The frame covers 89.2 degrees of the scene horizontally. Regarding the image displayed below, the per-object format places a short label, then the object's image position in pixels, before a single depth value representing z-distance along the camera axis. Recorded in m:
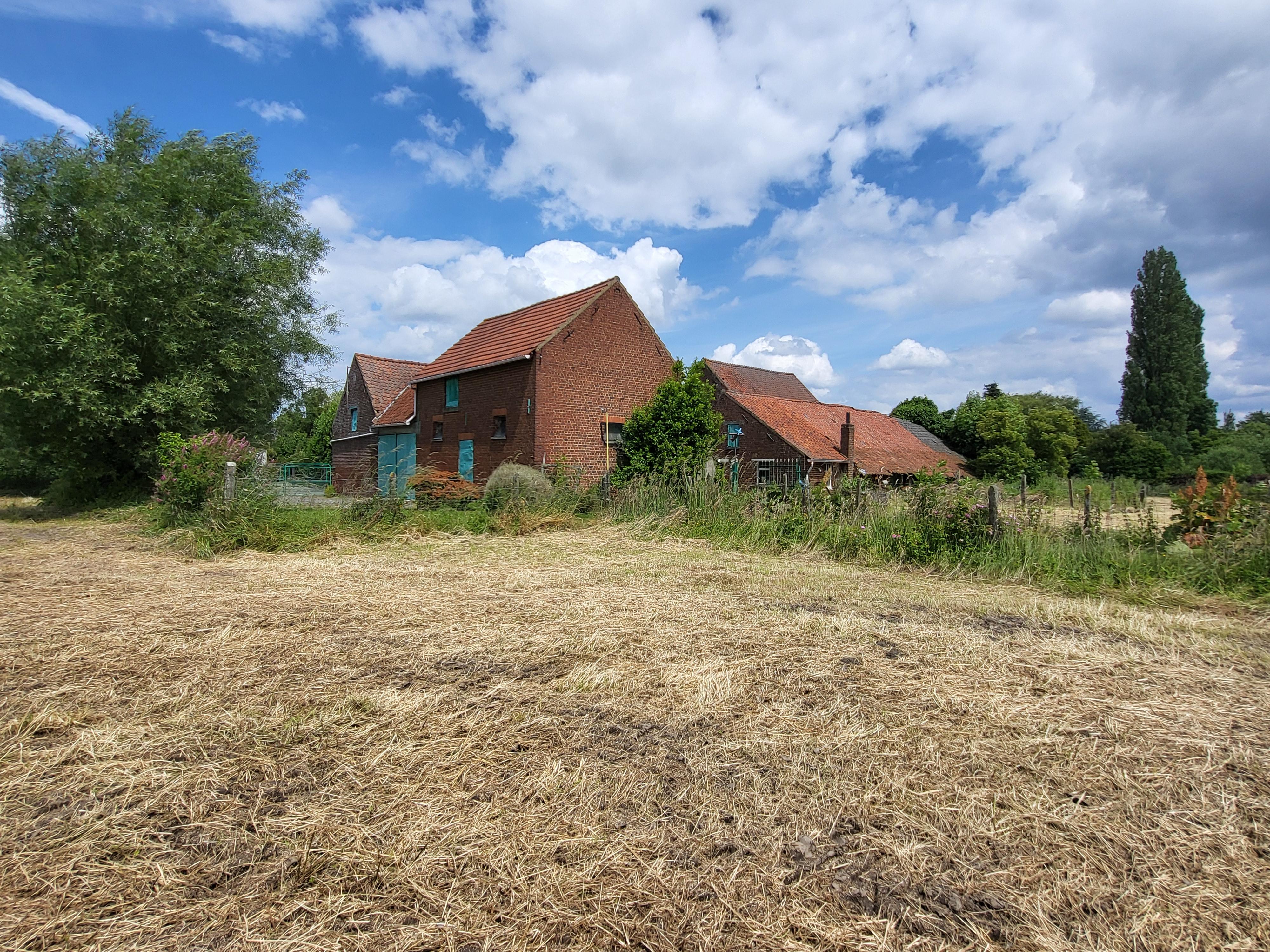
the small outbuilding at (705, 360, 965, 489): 22.25
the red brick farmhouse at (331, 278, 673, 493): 18.69
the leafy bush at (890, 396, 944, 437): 37.53
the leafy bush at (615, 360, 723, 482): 16.30
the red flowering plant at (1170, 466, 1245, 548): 7.10
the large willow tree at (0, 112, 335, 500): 13.97
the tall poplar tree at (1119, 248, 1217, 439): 43.00
